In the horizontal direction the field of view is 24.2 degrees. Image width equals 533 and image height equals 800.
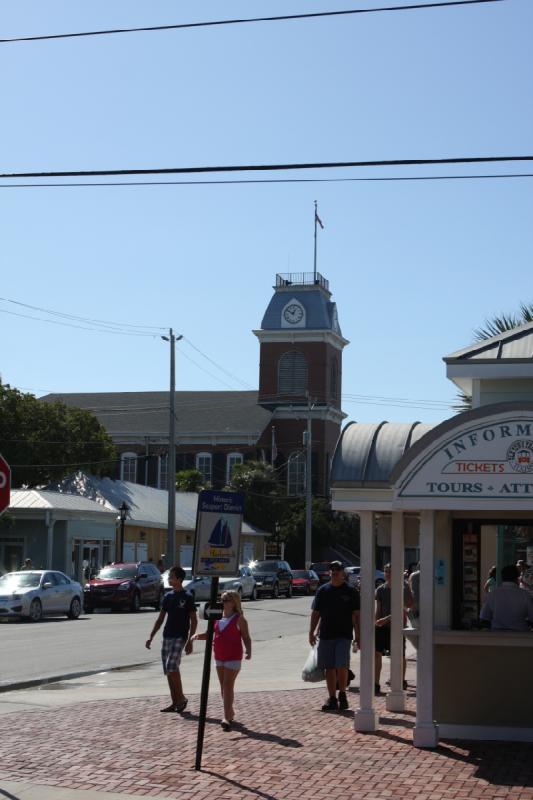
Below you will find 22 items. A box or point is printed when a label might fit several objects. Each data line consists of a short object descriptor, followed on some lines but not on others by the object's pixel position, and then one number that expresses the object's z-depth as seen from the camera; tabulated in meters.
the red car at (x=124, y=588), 38.38
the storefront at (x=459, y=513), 11.52
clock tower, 89.56
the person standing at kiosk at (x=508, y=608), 12.17
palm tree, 23.16
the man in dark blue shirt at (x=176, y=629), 13.84
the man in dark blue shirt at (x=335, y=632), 14.13
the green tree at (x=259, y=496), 79.06
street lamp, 49.72
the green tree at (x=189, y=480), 79.50
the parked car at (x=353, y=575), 55.72
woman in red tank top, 12.84
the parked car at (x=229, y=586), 43.16
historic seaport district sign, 11.10
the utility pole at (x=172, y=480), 48.91
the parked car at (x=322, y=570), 63.20
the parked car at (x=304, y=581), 58.34
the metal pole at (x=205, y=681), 10.49
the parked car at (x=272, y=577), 51.31
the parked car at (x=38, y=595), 32.41
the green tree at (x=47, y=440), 58.38
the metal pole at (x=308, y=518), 66.44
